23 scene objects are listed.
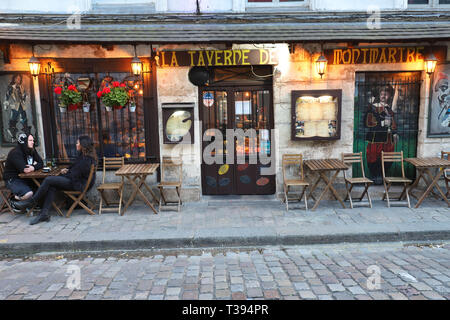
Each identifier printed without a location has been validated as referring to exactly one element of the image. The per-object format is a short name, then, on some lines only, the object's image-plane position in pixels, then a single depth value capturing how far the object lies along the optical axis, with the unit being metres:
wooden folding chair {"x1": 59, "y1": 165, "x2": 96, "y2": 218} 6.16
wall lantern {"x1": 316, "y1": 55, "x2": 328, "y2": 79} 6.33
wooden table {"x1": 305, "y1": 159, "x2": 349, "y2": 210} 6.19
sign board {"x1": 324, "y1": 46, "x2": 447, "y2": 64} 6.59
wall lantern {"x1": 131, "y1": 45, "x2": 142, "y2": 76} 6.36
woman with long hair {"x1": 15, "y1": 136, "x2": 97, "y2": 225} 5.91
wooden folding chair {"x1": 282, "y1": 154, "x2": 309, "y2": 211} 6.58
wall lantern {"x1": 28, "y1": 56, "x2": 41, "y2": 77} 6.32
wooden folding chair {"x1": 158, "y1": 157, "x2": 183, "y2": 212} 6.78
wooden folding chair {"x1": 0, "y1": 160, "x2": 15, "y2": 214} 6.36
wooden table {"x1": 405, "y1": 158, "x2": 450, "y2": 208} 6.18
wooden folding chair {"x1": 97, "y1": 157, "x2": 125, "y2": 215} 6.35
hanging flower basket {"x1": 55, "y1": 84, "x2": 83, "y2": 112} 6.47
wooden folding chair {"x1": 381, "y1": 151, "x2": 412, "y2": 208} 6.39
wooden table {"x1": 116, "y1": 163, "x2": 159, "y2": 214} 6.02
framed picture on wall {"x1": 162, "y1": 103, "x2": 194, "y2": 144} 6.77
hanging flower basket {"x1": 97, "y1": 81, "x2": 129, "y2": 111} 6.39
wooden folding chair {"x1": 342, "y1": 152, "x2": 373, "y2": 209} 6.37
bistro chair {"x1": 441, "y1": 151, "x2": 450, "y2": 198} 6.68
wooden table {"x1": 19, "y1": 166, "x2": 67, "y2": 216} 5.99
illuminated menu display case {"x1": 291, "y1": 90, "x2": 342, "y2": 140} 6.79
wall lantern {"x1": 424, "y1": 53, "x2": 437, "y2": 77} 6.34
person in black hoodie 5.94
